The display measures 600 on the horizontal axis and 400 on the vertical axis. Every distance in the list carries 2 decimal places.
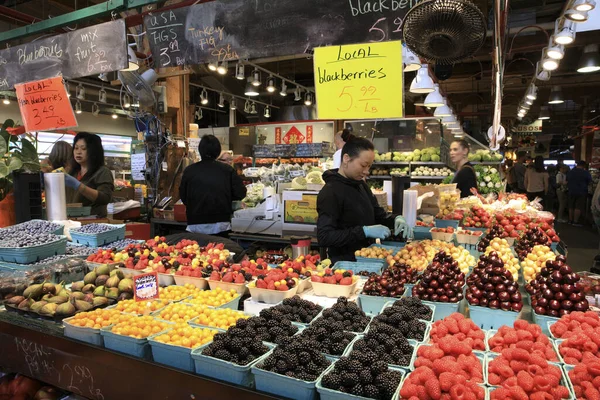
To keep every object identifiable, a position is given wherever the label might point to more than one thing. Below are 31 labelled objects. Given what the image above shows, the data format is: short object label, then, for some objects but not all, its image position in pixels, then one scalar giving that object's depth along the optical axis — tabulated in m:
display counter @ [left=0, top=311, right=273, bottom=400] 1.71
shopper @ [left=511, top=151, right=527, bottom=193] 16.31
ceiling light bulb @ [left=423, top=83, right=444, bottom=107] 7.01
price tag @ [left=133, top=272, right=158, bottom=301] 2.30
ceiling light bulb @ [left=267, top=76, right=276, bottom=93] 10.80
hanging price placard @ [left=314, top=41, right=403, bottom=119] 2.58
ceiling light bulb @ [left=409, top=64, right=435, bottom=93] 5.71
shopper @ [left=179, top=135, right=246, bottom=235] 4.66
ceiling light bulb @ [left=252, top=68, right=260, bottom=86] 9.71
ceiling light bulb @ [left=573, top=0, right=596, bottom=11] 3.98
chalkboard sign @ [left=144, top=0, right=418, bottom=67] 2.72
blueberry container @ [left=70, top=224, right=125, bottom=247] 3.69
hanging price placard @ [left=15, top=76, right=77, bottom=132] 3.78
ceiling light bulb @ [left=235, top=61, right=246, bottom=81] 8.53
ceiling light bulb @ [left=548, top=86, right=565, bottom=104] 12.43
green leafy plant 3.84
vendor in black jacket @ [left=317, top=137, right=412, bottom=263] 3.21
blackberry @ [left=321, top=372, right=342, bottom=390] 1.45
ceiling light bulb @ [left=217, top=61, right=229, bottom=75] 7.37
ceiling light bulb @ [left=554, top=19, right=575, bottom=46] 5.00
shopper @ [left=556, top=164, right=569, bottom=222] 15.22
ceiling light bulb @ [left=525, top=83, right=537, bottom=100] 9.68
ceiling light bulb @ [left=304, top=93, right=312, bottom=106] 13.20
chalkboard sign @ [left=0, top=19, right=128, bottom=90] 3.49
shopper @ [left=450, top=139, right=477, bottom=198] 6.22
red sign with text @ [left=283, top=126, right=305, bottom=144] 13.21
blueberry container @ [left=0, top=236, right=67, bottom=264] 3.10
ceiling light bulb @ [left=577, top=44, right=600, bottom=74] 7.35
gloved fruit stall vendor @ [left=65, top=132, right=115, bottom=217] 4.66
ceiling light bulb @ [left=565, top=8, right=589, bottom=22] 4.17
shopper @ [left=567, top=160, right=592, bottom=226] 13.17
